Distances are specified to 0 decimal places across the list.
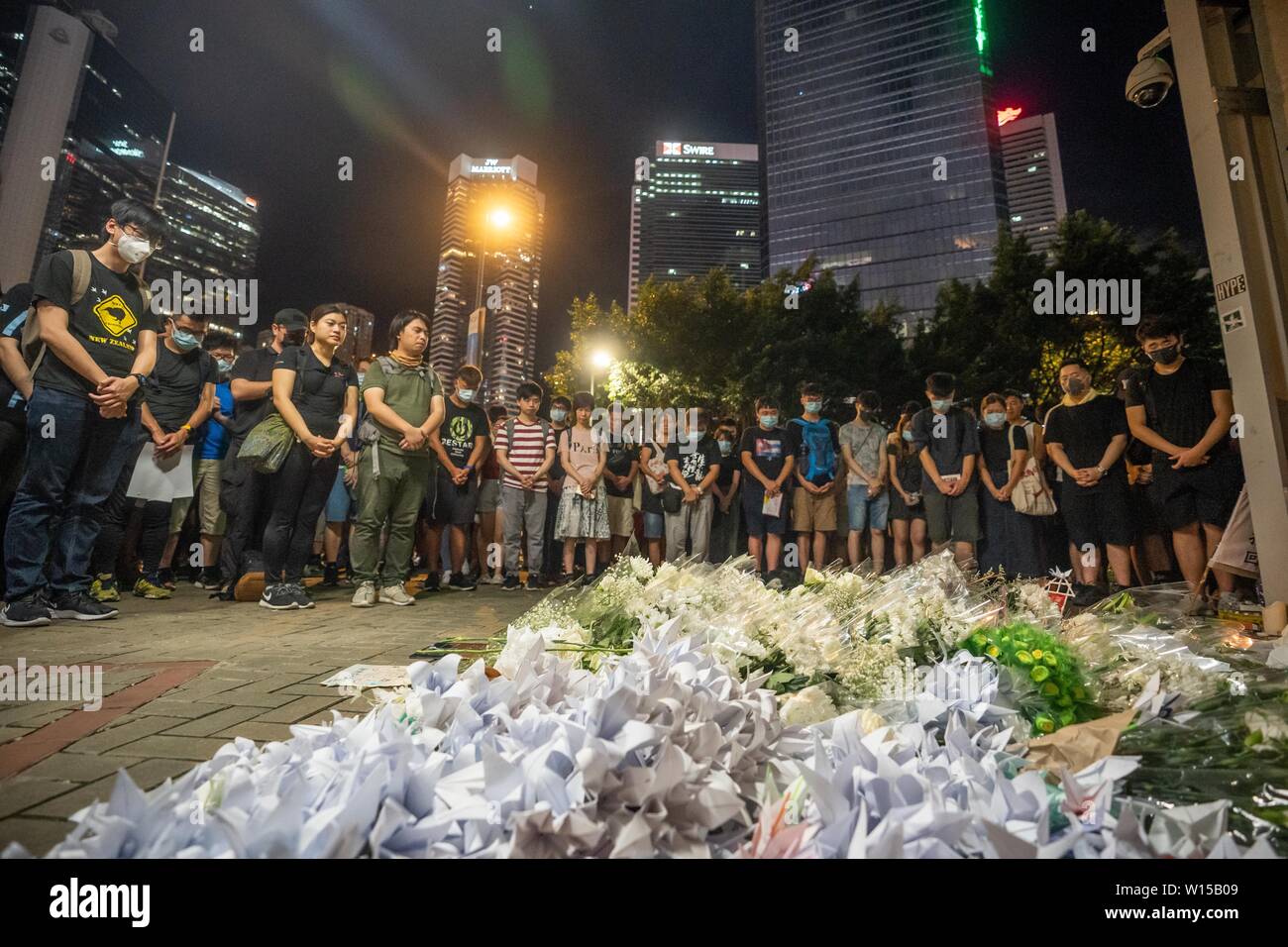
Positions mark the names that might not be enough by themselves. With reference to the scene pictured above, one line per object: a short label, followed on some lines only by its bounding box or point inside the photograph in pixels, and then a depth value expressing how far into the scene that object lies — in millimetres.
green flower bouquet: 1646
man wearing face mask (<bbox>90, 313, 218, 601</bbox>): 5312
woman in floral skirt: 7312
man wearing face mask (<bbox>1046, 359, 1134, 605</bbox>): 5398
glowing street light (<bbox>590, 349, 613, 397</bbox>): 26719
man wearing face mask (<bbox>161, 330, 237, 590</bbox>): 5891
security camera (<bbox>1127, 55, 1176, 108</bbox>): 5016
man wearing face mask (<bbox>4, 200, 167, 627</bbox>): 3760
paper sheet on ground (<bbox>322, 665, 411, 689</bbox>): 2389
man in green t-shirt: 5156
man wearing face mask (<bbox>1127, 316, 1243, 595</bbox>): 4648
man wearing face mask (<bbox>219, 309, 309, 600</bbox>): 5180
